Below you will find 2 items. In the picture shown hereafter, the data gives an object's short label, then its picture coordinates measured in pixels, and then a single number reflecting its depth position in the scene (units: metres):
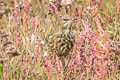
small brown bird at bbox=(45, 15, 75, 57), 6.88
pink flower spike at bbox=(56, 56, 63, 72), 6.03
